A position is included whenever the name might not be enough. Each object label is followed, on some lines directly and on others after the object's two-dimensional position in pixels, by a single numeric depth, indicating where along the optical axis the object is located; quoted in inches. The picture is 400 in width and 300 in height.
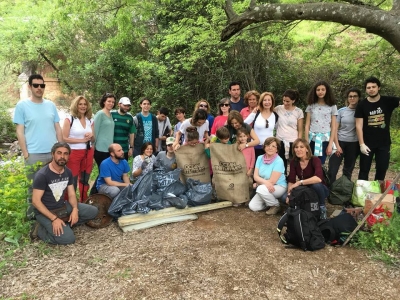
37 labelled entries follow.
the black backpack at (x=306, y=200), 162.9
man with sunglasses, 166.4
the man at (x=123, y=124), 212.8
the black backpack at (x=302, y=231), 143.4
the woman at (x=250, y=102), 217.2
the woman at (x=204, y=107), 230.5
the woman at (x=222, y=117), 219.6
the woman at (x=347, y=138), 195.3
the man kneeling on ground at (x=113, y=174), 185.8
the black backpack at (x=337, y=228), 148.9
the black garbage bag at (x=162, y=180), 192.2
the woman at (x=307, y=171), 172.1
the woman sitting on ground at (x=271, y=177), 187.3
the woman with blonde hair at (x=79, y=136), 187.0
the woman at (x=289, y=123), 201.9
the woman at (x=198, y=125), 211.8
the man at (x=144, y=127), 242.7
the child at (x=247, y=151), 201.0
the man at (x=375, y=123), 178.2
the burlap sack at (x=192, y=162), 209.9
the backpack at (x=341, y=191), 190.1
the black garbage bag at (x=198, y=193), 193.5
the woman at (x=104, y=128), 203.0
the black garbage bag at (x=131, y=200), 176.2
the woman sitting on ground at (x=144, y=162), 210.4
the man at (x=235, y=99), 230.4
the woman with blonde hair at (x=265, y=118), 201.5
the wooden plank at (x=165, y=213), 170.9
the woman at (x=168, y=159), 211.2
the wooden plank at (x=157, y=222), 170.4
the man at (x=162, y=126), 261.8
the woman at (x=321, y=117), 191.8
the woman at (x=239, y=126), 200.7
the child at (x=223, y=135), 201.6
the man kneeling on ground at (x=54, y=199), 149.6
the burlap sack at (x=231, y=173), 203.3
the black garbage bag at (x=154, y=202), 182.1
